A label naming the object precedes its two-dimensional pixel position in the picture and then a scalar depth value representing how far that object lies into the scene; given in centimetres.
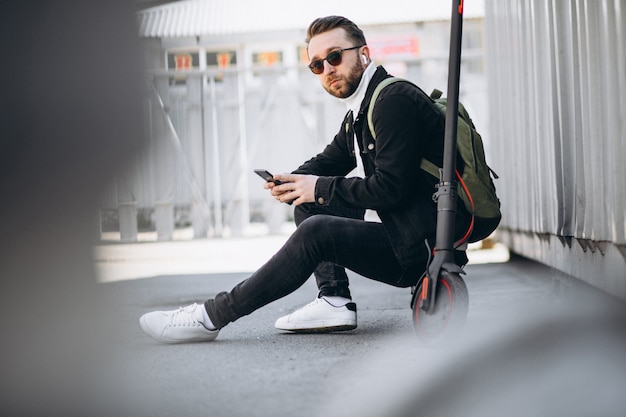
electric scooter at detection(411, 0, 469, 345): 262
